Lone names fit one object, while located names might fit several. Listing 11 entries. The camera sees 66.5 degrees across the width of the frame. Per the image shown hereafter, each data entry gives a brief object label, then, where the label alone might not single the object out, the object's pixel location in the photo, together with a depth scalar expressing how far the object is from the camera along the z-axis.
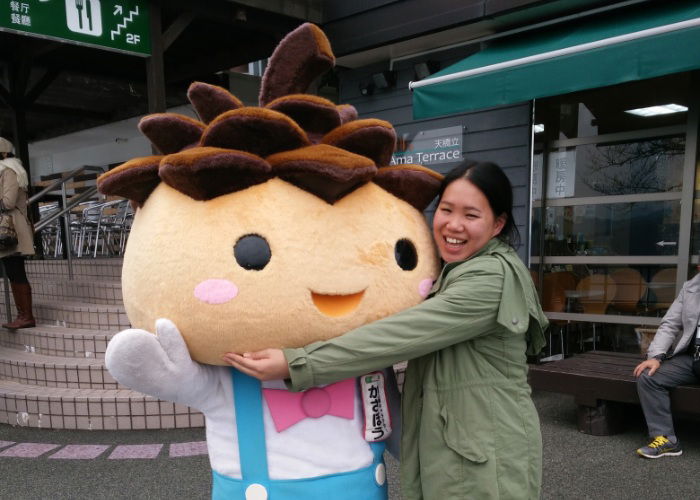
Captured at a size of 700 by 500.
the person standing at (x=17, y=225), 5.32
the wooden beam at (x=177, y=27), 5.44
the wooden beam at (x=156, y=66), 5.24
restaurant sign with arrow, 4.48
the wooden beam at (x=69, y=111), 9.66
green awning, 3.71
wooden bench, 3.94
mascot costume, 1.47
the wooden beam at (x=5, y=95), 8.05
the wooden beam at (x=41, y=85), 7.90
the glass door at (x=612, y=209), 5.31
